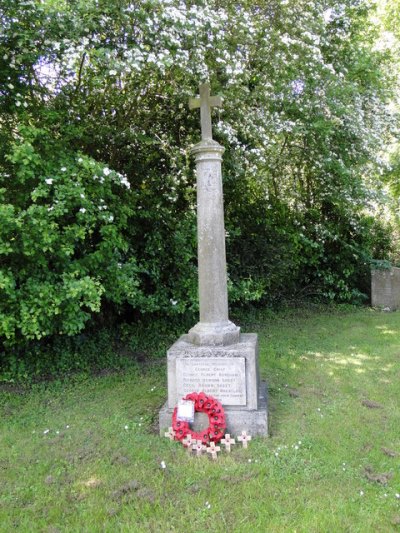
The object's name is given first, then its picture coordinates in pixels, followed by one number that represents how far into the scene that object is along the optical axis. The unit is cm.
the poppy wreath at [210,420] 404
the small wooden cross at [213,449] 387
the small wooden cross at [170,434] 417
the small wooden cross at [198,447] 394
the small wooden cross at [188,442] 402
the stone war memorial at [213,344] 428
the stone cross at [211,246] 459
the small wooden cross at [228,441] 397
